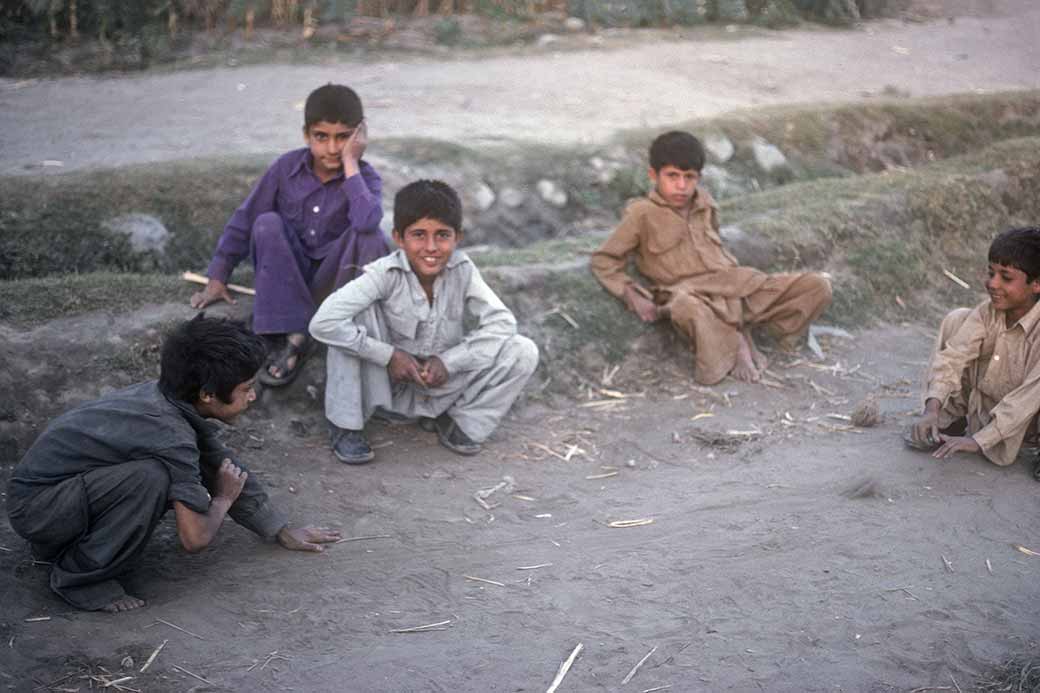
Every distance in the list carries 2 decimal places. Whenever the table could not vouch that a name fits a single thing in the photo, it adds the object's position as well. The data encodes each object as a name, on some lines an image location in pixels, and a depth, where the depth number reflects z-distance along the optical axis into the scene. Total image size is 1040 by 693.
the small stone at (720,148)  7.88
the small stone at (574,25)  11.11
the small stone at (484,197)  6.90
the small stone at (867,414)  4.91
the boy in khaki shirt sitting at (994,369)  4.34
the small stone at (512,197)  7.01
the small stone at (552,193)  7.16
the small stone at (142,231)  5.81
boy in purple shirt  4.75
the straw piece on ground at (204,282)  5.12
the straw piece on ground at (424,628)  3.28
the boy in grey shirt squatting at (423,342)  4.48
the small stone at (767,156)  8.05
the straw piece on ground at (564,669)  3.00
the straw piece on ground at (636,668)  3.04
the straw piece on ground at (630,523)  4.02
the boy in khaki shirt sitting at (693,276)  5.57
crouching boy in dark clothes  3.23
